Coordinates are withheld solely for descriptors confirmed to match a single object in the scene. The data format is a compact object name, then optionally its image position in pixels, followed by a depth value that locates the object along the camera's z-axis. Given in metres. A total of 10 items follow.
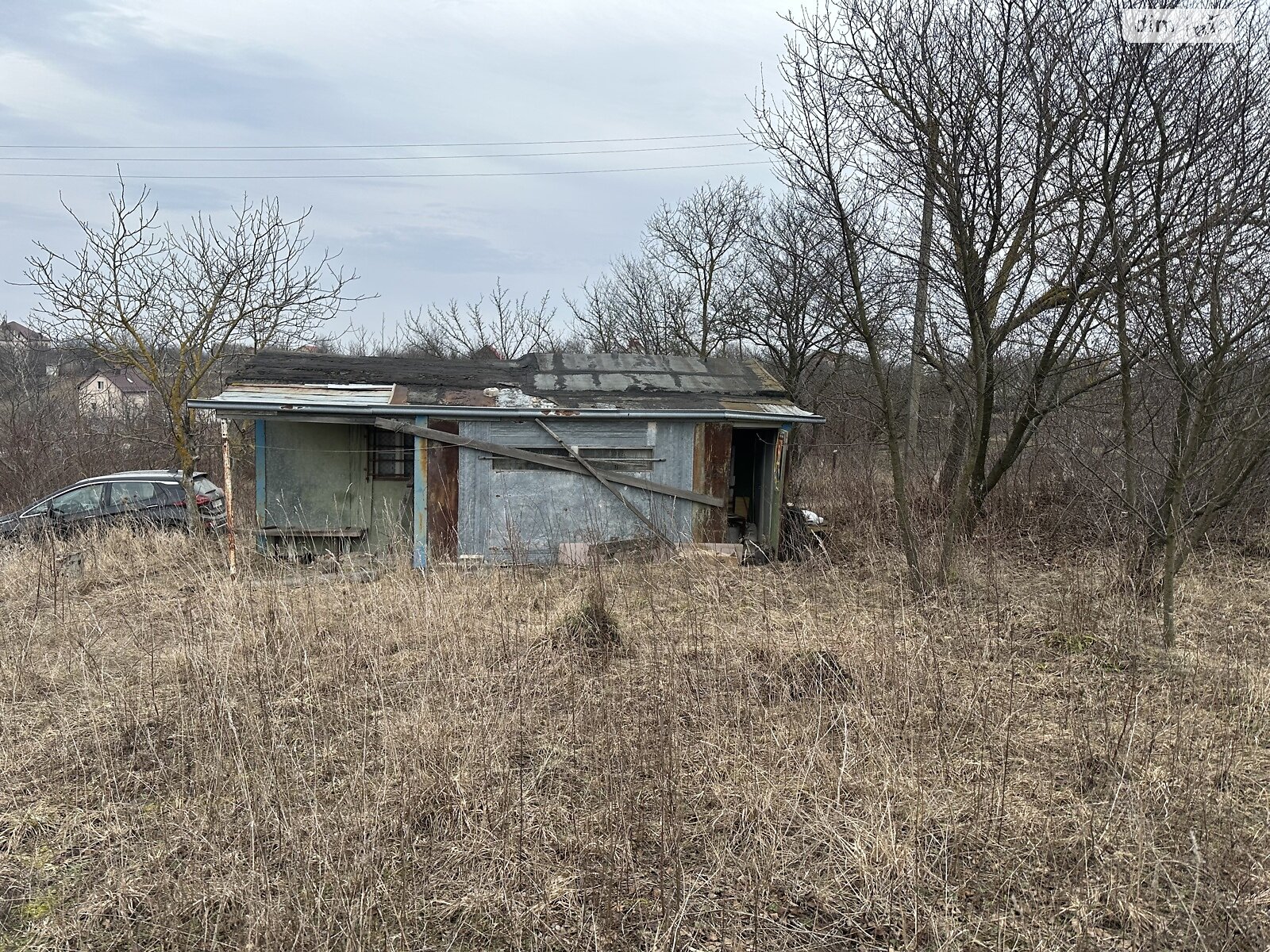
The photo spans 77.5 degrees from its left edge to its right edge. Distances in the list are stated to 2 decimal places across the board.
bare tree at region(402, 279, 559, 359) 29.09
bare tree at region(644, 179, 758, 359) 21.20
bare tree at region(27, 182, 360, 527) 10.89
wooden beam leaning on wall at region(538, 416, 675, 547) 10.58
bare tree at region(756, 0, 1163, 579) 7.38
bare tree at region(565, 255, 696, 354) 22.56
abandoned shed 10.27
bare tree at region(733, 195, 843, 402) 16.86
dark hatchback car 11.45
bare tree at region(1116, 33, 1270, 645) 6.00
